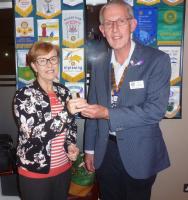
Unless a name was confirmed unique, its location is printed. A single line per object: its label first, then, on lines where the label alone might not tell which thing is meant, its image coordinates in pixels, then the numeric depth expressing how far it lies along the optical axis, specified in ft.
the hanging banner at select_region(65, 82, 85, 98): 9.25
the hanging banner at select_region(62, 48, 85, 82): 9.10
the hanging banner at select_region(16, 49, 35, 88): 9.38
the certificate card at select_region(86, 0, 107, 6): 8.71
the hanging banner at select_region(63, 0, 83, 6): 8.82
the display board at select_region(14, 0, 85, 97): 8.93
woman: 5.96
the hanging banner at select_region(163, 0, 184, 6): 8.42
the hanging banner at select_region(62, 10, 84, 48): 8.91
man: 5.47
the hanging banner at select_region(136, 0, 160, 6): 8.48
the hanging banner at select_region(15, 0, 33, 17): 9.04
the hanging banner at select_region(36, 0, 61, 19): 8.93
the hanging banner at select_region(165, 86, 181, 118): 8.91
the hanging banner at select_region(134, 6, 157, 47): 8.52
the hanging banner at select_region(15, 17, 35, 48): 9.15
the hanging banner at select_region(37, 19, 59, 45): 9.04
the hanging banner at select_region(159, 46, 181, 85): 8.68
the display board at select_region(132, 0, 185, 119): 8.48
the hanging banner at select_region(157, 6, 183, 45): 8.48
